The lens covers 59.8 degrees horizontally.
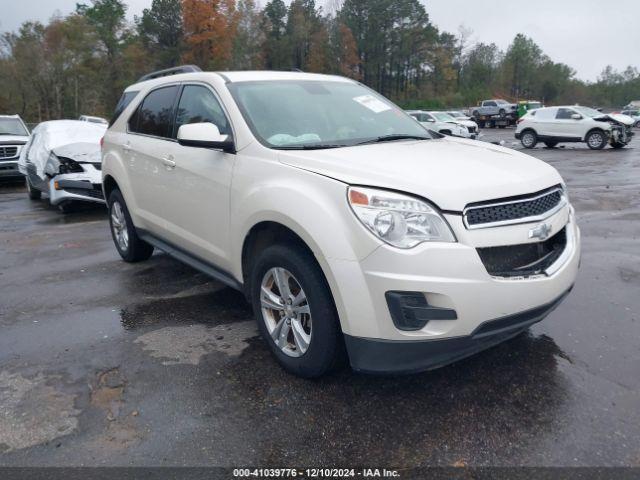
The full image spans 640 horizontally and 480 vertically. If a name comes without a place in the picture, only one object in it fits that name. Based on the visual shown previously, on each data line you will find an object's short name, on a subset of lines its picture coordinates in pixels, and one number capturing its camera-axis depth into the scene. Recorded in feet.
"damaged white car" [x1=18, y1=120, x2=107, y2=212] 28.96
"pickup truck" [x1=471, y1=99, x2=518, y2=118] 134.82
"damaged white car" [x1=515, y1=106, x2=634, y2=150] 68.95
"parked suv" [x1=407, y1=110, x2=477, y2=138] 82.36
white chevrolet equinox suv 8.73
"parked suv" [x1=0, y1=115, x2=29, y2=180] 44.98
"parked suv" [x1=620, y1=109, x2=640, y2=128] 145.28
